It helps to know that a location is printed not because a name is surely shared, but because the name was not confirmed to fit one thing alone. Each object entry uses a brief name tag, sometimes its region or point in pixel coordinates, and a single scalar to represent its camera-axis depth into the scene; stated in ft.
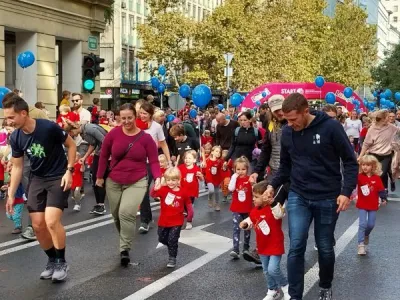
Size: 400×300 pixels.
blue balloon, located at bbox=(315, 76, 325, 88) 120.06
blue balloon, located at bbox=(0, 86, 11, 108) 52.65
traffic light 57.93
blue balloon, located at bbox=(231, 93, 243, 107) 115.85
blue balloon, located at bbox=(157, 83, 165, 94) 106.83
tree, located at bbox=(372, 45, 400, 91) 259.15
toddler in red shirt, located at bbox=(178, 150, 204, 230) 38.86
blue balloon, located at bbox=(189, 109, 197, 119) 99.09
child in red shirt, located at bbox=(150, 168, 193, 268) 27.76
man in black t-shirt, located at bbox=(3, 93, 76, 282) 24.58
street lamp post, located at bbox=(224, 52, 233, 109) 117.80
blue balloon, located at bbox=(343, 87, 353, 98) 120.37
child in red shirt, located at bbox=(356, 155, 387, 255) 30.68
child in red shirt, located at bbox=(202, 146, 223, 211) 46.39
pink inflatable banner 114.11
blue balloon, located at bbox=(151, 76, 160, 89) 110.23
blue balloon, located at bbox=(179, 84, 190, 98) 94.99
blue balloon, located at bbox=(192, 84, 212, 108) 73.36
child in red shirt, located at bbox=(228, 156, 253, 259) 28.96
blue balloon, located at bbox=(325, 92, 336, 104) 115.85
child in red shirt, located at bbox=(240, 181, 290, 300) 22.68
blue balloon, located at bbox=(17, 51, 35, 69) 61.93
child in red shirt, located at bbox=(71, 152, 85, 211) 44.50
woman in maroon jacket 27.81
